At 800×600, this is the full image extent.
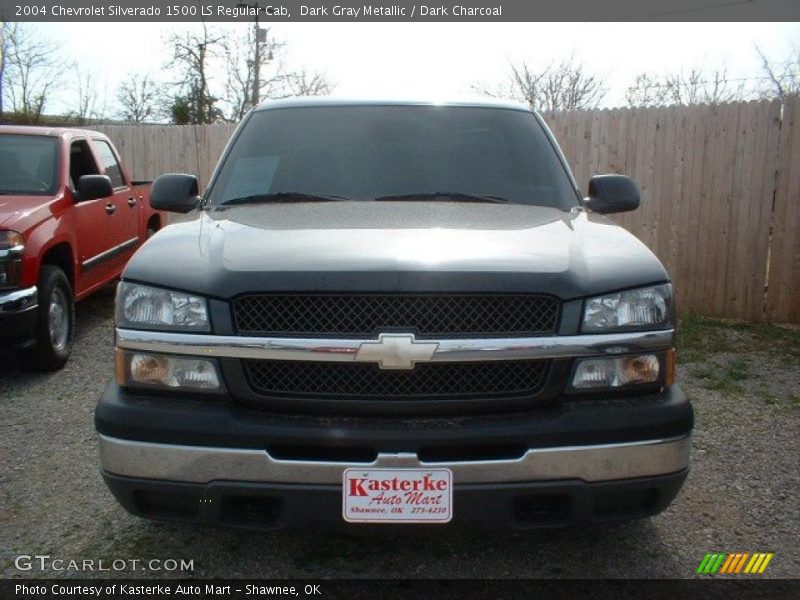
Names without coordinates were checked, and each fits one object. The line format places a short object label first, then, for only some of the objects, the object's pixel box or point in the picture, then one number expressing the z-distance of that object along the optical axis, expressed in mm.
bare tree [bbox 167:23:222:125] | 25438
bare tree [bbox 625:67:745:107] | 23000
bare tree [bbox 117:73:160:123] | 25969
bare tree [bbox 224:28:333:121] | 27831
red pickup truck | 5102
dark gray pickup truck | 2322
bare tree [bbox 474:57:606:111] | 22469
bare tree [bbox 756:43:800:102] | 19406
